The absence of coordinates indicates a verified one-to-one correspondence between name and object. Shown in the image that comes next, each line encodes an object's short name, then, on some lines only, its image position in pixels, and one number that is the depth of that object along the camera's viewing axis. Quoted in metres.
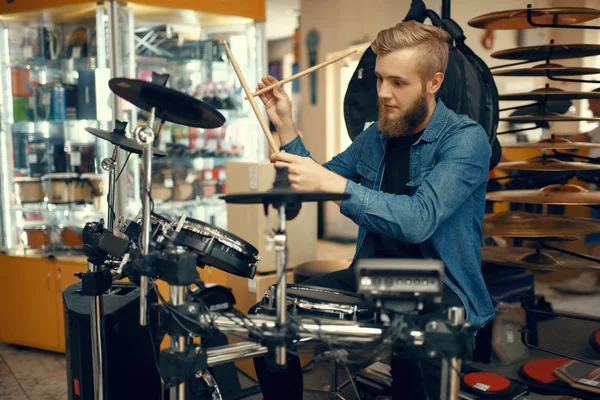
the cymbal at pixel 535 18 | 2.18
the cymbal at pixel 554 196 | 2.19
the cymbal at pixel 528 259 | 2.37
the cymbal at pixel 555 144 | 2.34
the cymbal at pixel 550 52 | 2.31
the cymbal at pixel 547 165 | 2.30
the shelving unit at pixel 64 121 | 3.12
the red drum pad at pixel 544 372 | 2.53
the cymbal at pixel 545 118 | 2.33
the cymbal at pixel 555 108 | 3.00
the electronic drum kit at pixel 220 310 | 1.29
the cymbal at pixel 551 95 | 2.30
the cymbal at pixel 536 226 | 2.24
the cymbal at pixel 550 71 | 2.32
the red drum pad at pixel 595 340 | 3.12
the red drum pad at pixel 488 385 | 2.28
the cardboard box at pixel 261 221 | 2.74
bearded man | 1.58
